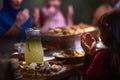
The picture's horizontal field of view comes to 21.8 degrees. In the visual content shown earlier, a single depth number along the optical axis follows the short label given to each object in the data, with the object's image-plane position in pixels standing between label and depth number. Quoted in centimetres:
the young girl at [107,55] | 161
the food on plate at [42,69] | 185
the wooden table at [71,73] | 184
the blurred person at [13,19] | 327
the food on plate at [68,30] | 304
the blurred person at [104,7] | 473
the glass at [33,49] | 204
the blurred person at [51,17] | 416
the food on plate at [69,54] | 215
